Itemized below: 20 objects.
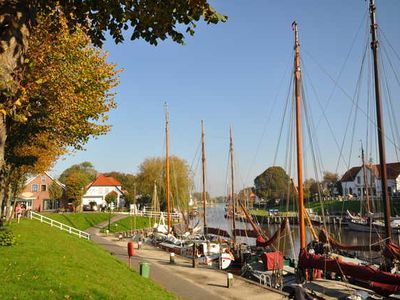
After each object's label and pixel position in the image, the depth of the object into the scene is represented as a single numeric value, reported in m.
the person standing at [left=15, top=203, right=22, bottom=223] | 40.32
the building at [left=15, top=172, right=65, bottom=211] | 75.31
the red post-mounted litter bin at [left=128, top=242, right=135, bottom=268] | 23.34
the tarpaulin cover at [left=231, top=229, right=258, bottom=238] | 37.97
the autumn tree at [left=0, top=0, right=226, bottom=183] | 4.58
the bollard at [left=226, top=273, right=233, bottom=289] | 20.05
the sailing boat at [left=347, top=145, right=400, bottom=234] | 55.46
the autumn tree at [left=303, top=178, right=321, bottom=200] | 117.29
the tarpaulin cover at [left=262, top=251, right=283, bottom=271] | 22.88
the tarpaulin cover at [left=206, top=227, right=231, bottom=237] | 42.09
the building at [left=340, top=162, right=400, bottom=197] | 91.75
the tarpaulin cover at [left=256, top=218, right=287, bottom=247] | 24.91
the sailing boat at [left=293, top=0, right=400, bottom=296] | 16.75
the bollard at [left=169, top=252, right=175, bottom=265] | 28.11
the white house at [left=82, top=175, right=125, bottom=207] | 93.62
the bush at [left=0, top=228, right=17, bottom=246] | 17.93
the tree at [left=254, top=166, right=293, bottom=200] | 134.00
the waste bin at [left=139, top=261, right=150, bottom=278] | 19.94
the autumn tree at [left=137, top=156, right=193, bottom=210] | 77.94
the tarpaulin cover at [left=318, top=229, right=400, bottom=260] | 19.50
